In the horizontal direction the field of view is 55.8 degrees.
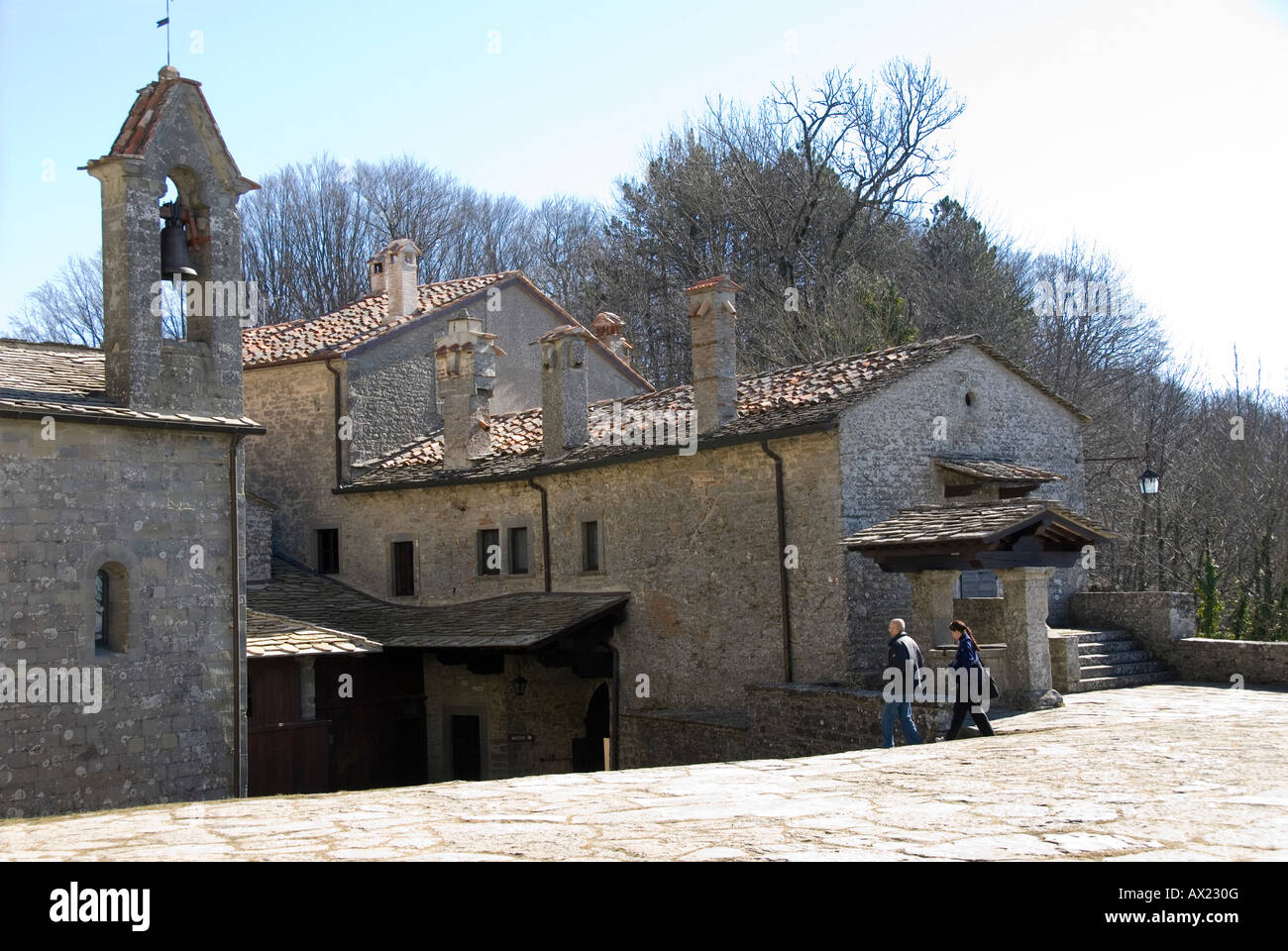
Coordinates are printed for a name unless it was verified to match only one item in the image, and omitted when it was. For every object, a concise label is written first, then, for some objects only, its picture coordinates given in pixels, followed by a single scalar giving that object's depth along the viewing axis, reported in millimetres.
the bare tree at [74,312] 38156
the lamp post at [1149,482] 17517
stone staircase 15555
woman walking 11117
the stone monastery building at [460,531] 12625
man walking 11289
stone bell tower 12922
